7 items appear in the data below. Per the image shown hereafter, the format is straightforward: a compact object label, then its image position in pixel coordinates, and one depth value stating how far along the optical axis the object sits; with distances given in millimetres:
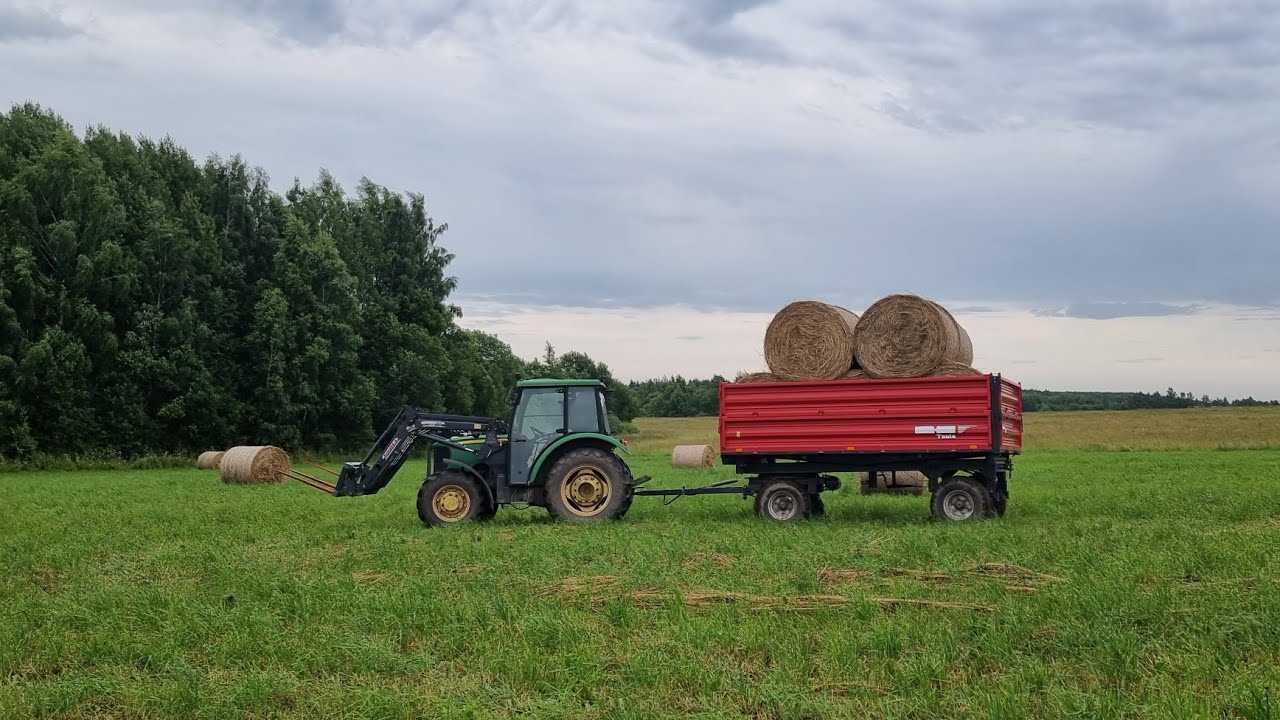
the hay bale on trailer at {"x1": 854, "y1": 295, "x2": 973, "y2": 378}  13023
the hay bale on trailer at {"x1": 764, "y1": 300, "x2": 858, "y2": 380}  13336
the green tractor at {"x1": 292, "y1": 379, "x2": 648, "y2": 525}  13805
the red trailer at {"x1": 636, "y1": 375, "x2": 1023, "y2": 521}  13016
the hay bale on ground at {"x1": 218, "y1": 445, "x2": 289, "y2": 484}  23391
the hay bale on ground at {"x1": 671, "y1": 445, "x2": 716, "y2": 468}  30266
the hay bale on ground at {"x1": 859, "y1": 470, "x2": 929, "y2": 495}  18172
